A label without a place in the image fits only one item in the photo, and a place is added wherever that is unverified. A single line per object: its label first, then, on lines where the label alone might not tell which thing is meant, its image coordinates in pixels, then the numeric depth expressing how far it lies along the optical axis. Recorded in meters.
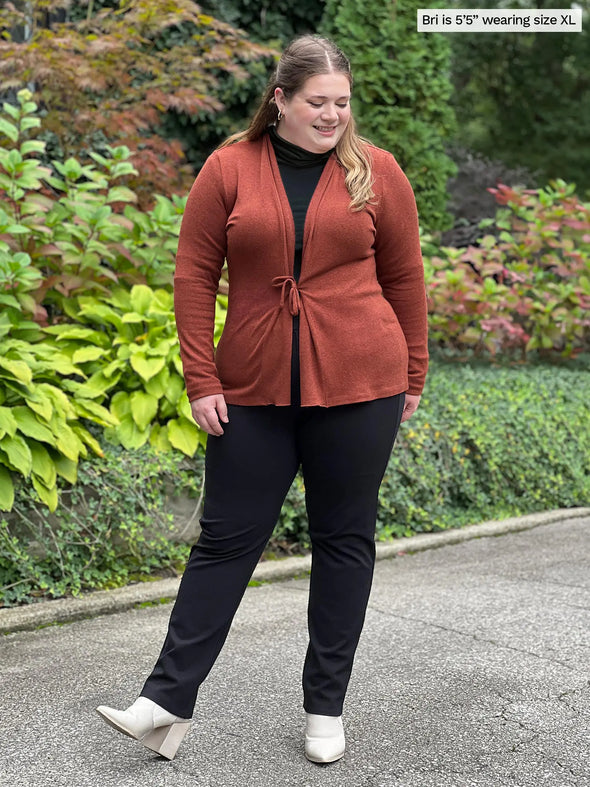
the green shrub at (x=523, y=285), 7.47
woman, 2.69
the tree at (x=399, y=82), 8.65
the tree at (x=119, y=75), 6.09
